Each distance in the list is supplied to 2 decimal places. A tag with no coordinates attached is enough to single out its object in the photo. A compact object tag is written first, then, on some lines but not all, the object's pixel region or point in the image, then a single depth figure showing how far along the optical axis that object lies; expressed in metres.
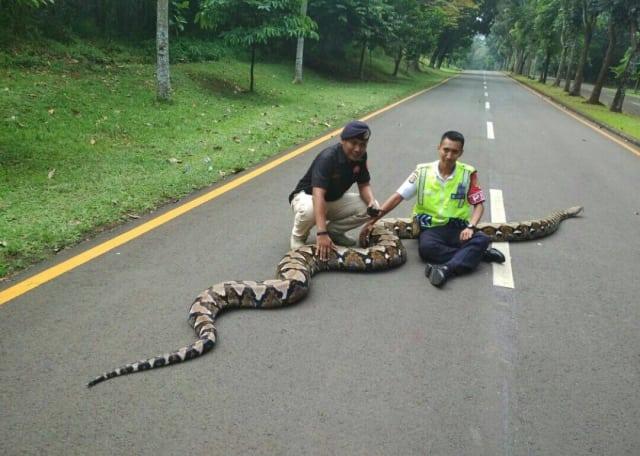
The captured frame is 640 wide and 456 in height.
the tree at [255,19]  15.83
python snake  3.70
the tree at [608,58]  23.42
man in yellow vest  5.32
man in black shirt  5.03
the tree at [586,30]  30.14
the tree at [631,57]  21.38
